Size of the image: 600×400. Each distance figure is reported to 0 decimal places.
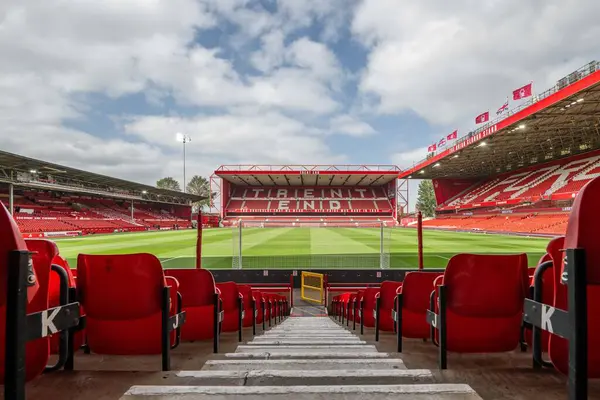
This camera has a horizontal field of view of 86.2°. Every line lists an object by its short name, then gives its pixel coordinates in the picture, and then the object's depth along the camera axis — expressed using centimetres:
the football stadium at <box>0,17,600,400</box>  130
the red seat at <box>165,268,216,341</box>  287
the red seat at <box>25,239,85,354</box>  165
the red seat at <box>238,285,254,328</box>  486
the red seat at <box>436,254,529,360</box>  216
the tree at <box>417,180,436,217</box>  8106
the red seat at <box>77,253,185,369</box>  211
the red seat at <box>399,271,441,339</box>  302
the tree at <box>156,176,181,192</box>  10366
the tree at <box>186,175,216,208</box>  9700
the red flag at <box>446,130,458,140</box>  3462
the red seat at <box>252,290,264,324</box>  583
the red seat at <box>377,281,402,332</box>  390
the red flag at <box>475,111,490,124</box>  2830
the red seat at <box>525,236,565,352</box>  167
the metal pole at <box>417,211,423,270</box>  711
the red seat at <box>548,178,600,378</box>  129
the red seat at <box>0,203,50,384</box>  128
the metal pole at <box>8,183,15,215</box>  2711
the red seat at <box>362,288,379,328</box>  523
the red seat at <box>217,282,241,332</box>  385
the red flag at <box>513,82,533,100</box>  2210
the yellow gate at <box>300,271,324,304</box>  1091
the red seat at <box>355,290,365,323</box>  580
